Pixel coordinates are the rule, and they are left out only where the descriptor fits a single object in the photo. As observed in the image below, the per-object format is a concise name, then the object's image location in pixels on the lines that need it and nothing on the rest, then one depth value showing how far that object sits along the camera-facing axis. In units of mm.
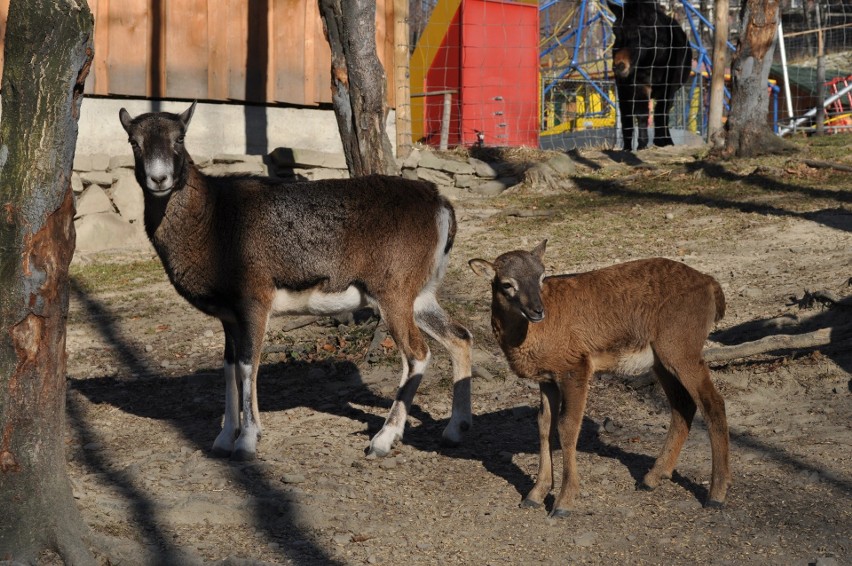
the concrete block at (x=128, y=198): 12656
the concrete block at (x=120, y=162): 12703
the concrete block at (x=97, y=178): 12539
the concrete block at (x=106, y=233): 12289
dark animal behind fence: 15820
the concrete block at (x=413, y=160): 13641
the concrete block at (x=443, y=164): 13844
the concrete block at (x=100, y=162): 12617
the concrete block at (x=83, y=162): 12477
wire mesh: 19500
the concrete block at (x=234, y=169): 12891
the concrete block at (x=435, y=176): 13734
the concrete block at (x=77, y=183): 12430
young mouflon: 5344
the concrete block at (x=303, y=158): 13188
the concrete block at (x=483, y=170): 14109
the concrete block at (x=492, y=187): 13852
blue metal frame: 20125
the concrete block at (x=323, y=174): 13320
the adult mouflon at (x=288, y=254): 6562
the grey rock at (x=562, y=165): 13992
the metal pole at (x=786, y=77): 20066
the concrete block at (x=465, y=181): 13891
